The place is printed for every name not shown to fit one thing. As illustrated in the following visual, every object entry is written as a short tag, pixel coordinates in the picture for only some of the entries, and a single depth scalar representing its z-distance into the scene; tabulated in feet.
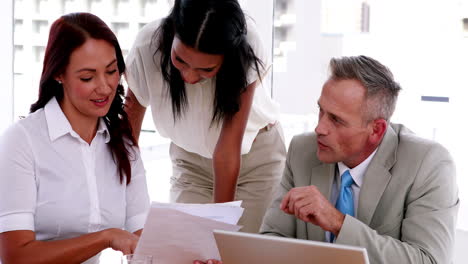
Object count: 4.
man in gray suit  6.29
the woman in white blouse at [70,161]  6.41
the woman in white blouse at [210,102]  6.91
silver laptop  4.75
